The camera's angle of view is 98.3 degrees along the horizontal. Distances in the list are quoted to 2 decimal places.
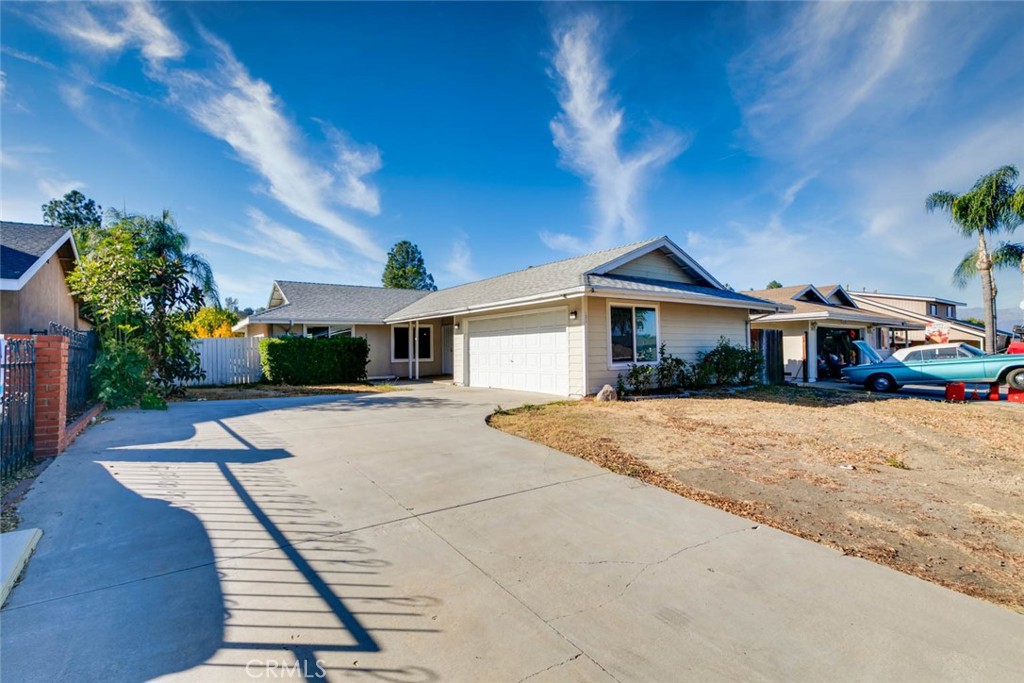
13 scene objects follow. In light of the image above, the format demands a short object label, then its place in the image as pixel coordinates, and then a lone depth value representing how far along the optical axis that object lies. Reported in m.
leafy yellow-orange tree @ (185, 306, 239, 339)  24.75
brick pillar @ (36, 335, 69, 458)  5.28
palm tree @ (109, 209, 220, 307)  12.79
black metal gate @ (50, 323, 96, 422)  7.91
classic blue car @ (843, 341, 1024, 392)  12.75
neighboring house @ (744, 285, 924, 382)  17.67
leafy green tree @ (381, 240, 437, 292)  48.91
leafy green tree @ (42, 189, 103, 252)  33.00
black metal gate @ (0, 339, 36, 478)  4.45
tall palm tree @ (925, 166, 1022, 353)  17.88
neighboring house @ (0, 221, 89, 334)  7.86
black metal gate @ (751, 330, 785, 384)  15.73
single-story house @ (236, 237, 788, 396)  11.41
